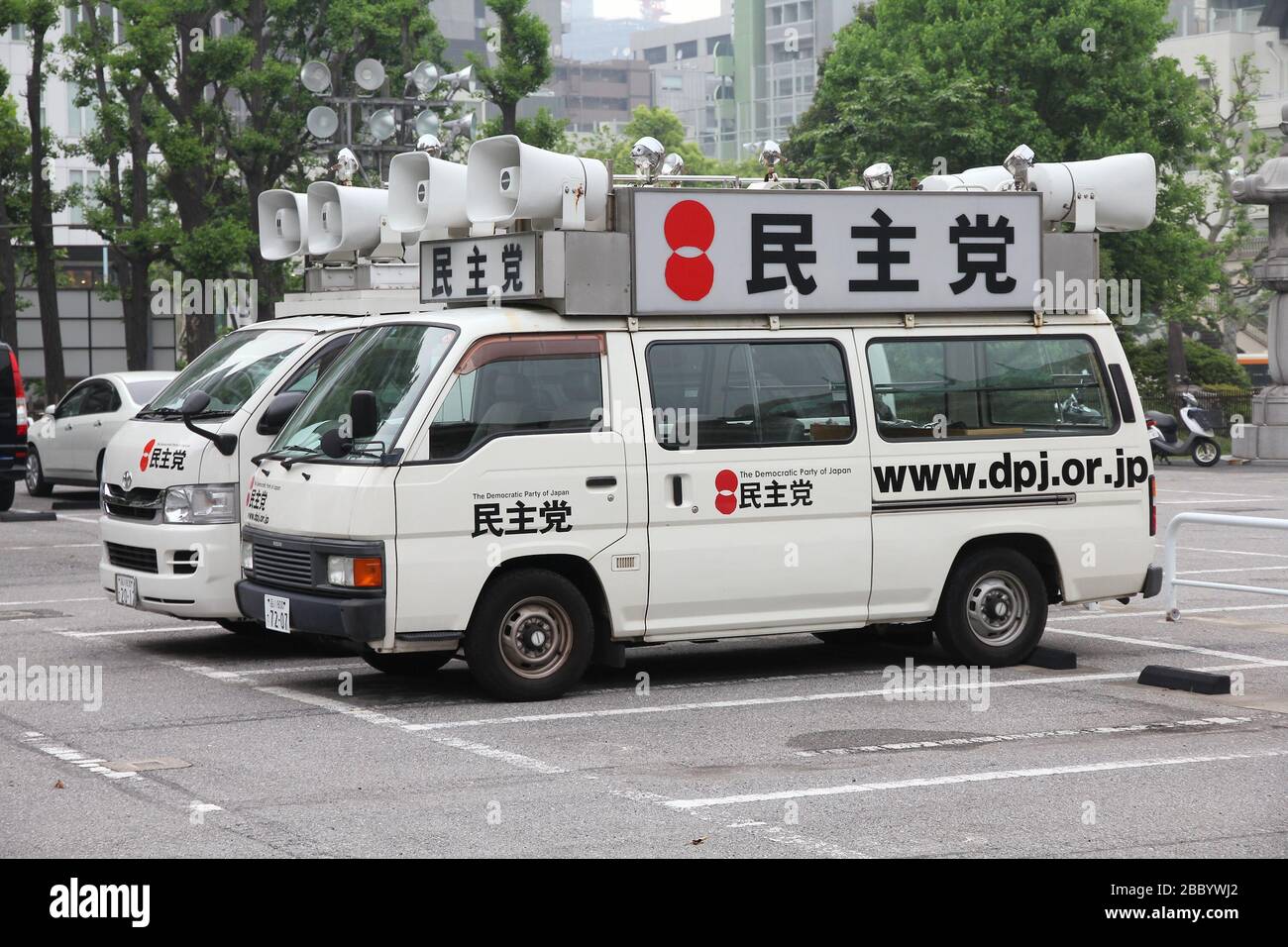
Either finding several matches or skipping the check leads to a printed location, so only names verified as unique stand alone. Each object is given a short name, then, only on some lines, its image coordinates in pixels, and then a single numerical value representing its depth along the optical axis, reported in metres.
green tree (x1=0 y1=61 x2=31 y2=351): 38.59
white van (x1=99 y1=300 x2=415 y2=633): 11.44
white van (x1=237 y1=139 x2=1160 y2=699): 9.62
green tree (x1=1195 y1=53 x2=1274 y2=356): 56.11
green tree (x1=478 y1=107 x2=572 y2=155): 40.34
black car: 20.80
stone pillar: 33.84
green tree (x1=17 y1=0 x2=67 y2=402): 36.41
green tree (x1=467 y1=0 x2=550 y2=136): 39.66
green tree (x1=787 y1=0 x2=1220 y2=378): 43.50
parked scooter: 32.62
